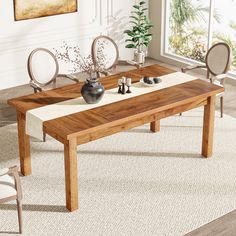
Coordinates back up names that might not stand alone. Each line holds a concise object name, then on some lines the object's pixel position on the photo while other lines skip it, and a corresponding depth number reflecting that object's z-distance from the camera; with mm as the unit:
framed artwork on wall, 8125
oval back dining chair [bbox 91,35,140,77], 7527
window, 8656
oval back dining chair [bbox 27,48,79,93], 6996
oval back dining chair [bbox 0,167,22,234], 4996
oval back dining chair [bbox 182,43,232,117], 7246
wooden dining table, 5375
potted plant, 9062
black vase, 5781
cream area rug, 5344
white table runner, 5598
